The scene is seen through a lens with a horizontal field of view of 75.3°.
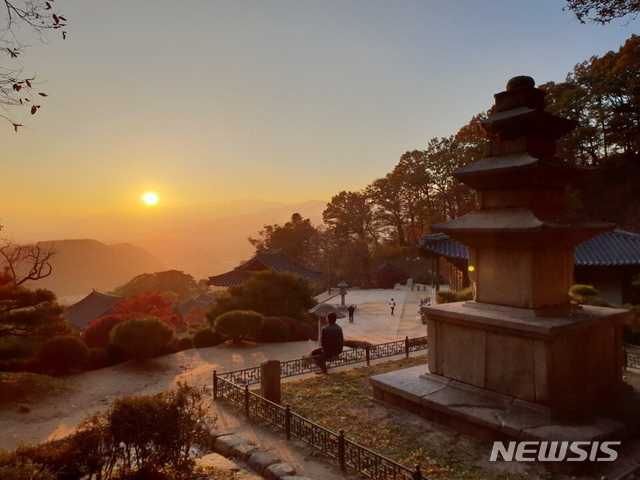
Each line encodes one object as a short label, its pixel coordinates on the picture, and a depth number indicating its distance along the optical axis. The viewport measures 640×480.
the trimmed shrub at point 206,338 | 19.39
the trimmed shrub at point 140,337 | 15.98
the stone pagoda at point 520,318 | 7.09
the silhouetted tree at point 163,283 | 66.75
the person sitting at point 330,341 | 12.34
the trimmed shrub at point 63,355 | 14.05
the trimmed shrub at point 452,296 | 18.72
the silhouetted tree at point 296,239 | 60.69
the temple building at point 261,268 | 32.59
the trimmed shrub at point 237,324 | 18.77
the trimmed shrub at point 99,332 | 19.28
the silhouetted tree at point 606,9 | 8.66
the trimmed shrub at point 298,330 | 20.88
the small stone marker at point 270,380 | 9.57
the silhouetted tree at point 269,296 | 23.84
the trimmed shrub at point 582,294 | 15.99
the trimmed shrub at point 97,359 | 15.37
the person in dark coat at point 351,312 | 28.55
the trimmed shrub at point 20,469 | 4.39
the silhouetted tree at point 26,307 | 12.26
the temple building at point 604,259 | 20.28
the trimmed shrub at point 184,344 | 18.77
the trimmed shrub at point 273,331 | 20.09
